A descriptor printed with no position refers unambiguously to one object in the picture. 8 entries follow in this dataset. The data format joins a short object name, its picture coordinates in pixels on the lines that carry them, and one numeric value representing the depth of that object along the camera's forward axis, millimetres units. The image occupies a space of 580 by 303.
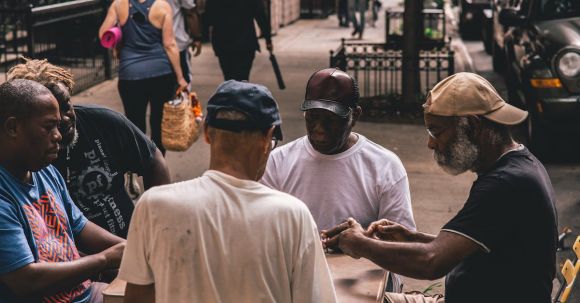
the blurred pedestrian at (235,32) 10328
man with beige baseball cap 3529
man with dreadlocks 4629
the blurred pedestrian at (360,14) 22428
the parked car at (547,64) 9664
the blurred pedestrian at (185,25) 9773
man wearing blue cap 2826
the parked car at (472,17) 21391
